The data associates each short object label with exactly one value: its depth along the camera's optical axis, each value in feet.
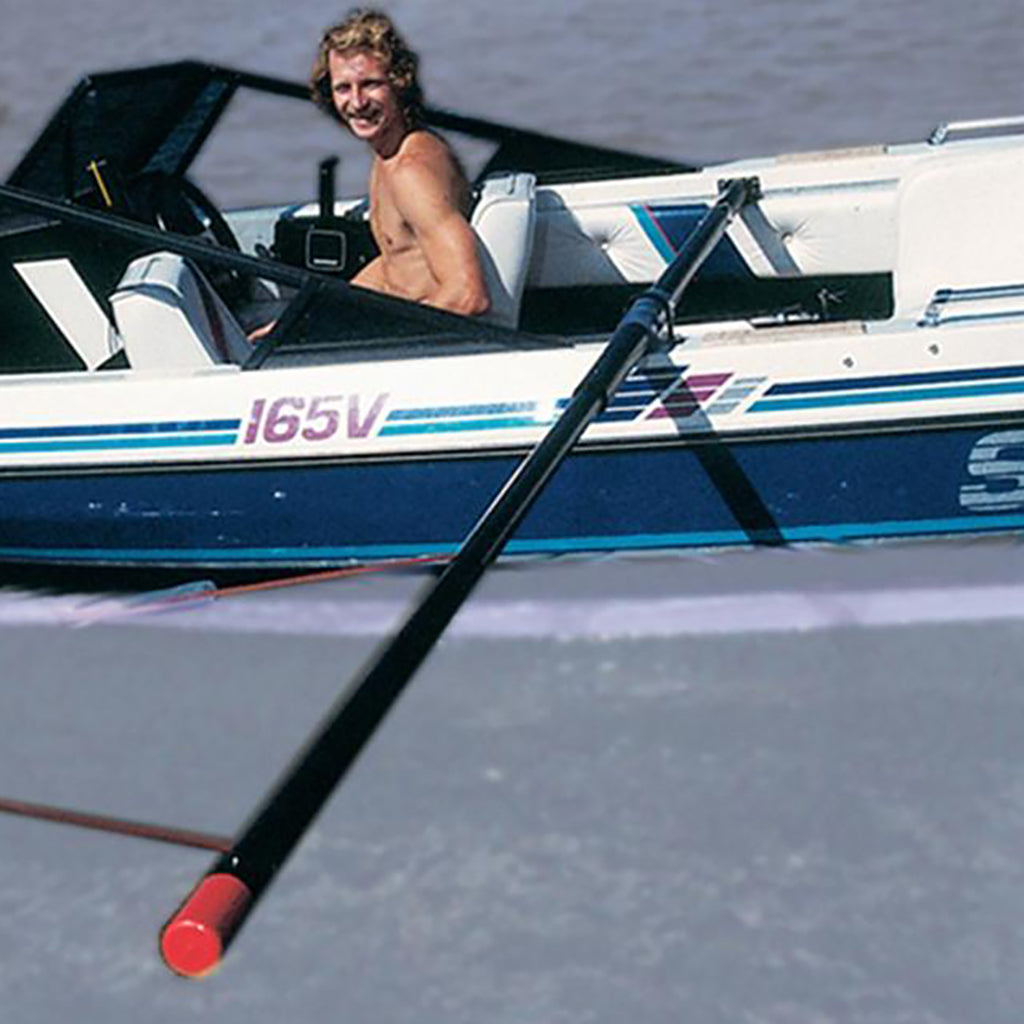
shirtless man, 27.25
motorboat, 26.78
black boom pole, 14.97
